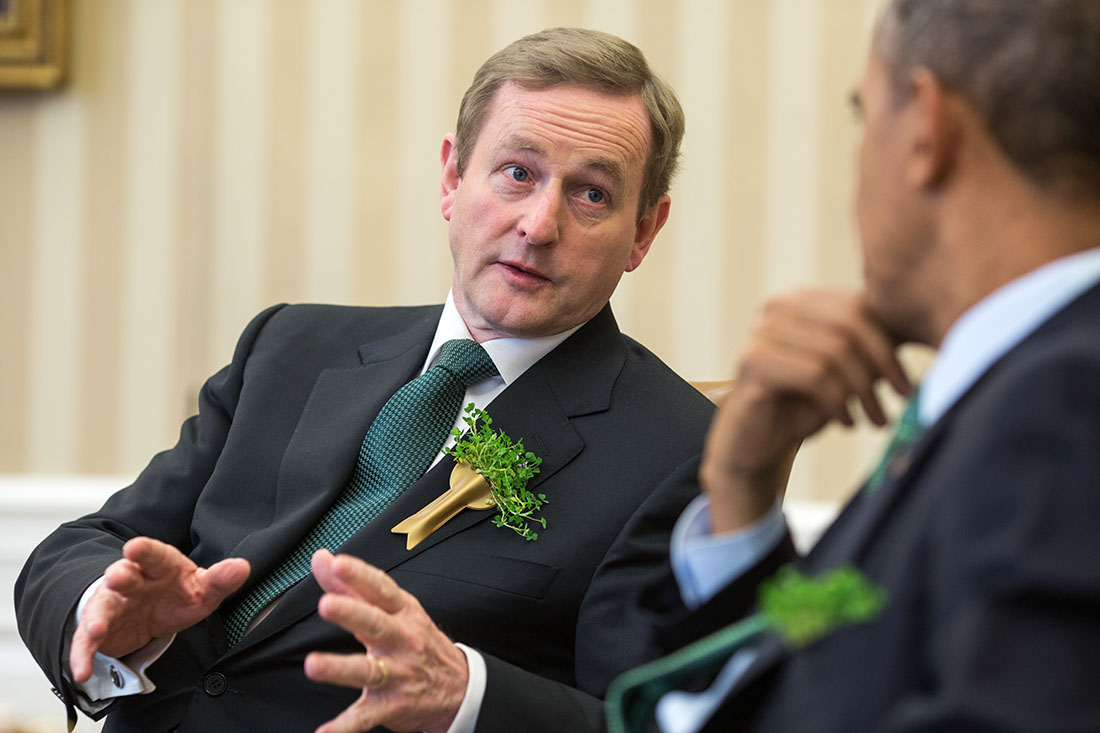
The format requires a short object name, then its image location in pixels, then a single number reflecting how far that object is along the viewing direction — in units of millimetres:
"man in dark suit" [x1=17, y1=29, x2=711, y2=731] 4907
